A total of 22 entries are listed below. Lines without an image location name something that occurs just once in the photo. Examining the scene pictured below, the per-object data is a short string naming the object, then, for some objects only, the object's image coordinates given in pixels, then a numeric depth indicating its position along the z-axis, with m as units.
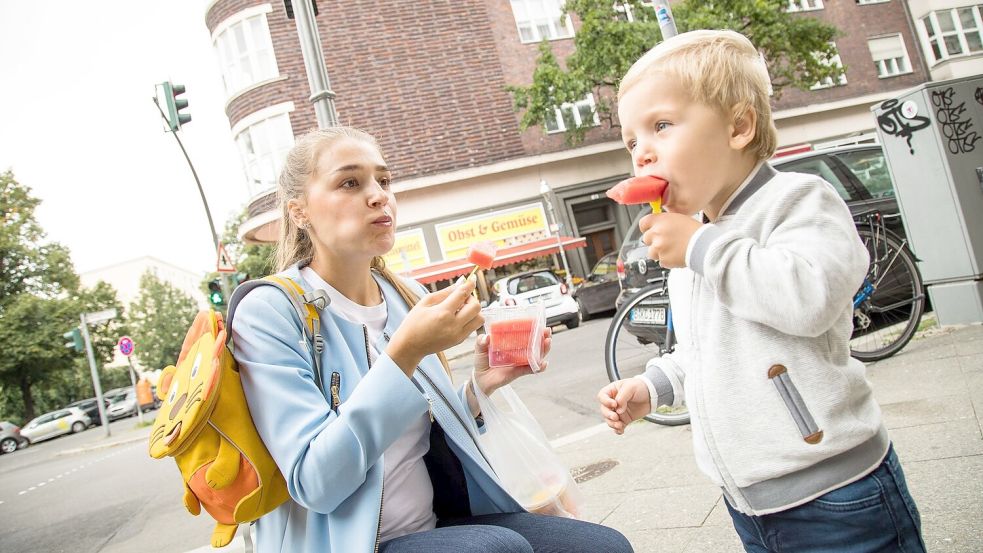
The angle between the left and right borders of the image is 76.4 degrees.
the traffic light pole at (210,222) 14.36
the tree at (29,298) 31.05
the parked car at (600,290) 13.95
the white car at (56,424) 29.91
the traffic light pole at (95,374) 19.53
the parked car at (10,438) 27.31
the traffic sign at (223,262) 13.82
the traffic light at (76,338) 19.95
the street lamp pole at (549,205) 20.68
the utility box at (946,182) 4.80
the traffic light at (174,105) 11.83
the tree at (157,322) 57.88
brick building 20.06
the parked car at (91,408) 34.34
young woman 1.43
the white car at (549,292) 13.55
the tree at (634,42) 17.02
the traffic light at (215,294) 14.44
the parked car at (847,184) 5.32
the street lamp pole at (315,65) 5.22
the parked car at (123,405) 35.72
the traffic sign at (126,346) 18.75
